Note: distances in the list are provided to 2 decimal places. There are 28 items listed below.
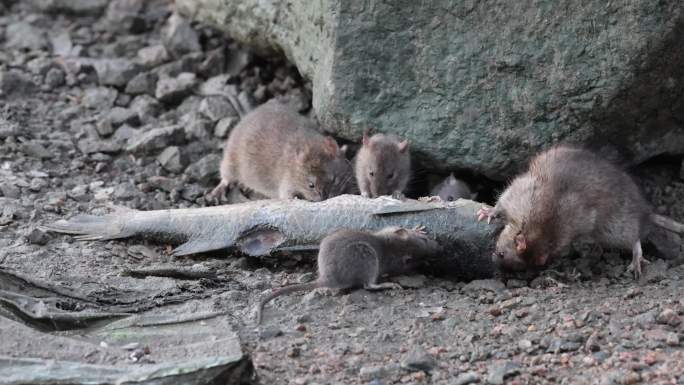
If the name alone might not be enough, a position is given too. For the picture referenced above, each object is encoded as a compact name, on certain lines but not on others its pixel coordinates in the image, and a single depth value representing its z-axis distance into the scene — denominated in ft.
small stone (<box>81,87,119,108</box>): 64.08
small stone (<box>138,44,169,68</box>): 66.80
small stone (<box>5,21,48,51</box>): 69.51
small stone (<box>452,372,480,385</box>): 34.71
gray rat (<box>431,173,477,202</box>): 51.52
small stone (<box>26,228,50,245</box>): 47.67
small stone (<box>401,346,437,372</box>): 35.65
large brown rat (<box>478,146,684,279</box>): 43.96
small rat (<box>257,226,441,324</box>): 42.83
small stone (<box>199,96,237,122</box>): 62.49
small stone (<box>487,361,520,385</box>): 34.71
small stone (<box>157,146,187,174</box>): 58.23
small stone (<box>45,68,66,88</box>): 65.82
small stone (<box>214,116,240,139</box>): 62.03
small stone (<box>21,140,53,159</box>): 57.31
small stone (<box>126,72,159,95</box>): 64.49
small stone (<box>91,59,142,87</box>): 65.36
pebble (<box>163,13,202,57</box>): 66.90
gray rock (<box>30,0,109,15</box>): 73.00
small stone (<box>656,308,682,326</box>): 37.96
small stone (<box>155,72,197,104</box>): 63.49
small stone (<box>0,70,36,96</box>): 63.93
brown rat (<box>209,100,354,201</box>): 56.75
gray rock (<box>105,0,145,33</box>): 71.26
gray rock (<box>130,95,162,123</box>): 62.64
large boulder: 46.37
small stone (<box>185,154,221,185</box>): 58.90
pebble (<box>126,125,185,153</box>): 59.16
